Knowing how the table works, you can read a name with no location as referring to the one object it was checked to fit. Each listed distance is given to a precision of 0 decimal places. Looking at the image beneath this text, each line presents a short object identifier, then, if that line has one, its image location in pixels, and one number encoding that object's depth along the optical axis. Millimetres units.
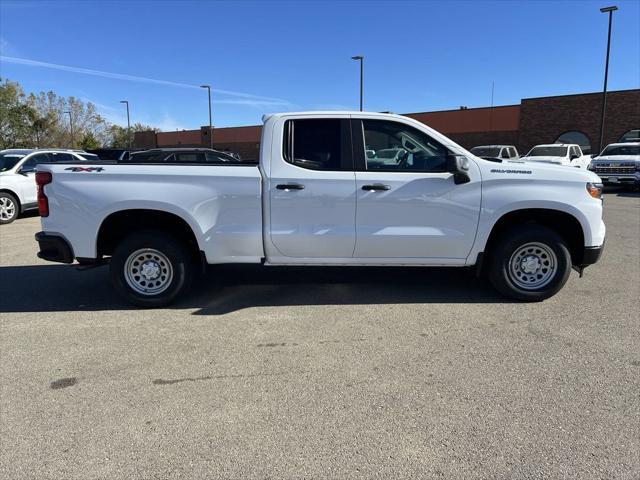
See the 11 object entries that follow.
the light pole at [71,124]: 51441
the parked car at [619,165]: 17672
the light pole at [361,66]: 28775
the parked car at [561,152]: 20438
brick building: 29500
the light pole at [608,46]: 21789
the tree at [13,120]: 35625
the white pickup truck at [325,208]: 4820
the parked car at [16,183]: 11141
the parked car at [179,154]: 12359
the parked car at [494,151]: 20441
